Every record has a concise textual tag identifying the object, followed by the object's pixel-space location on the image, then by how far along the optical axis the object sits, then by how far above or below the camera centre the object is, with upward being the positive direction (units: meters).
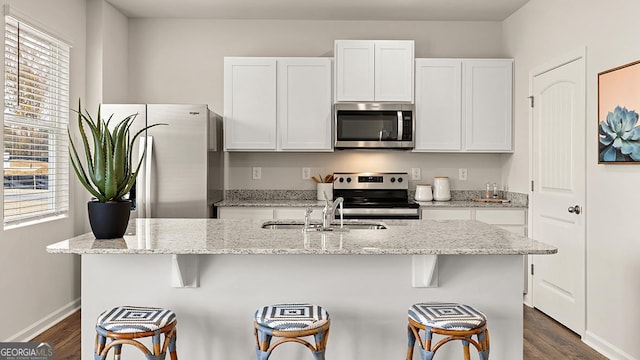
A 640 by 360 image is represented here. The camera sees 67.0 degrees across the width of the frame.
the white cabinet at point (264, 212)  4.29 -0.32
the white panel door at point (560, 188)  3.42 -0.08
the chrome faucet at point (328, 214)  2.56 -0.20
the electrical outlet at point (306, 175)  4.91 +0.01
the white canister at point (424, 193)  4.69 -0.15
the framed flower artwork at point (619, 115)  2.80 +0.39
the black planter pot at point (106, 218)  2.18 -0.19
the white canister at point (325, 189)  4.75 -0.12
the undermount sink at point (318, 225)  2.79 -0.28
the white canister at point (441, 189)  4.70 -0.11
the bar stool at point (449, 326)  1.91 -0.59
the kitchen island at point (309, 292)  2.29 -0.55
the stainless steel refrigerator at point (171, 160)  4.03 +0.13
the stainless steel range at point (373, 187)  4.75 -0.10
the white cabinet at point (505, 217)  4.26 -0.35
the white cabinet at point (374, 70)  4.45 +0.99
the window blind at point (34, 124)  3.20 +0.37
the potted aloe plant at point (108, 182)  2.13 -0.03
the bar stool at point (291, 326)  1.89 -0.59
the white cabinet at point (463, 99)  4.53 +0.73
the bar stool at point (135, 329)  1.89 -0.61
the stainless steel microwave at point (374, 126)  4.46 +0.47
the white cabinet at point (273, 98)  4.47 +0.73
